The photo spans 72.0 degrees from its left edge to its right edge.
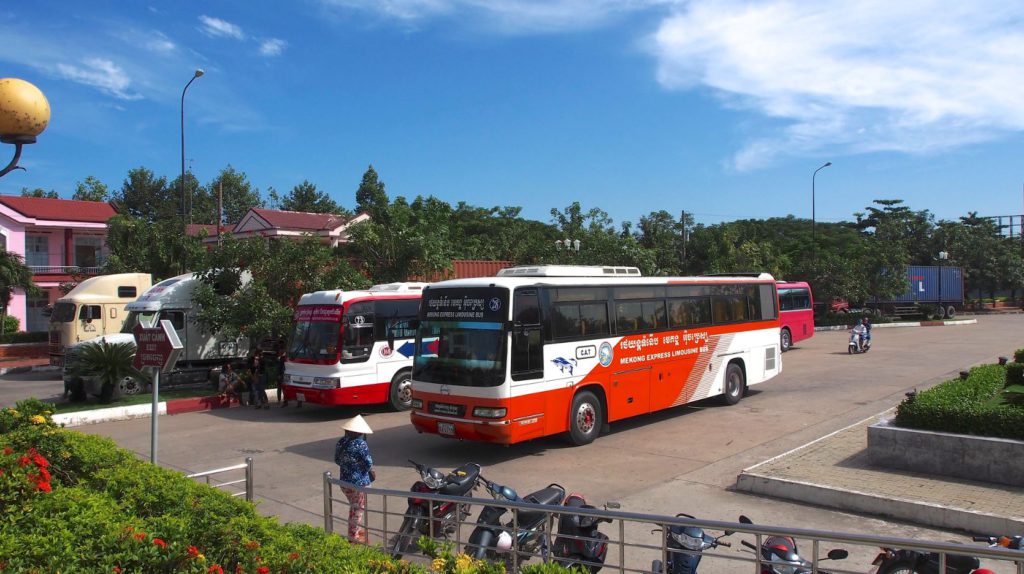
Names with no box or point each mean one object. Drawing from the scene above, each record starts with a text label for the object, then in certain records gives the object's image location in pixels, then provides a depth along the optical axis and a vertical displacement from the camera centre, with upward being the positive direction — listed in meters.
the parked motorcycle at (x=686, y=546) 5.45 -1.93
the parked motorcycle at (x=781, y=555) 4.96 -1.91
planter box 8.95 -2.10
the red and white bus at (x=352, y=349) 14.92 -1.06
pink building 37.78 +3.60
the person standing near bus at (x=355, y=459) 7.30 -1.65
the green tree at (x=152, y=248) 26.42 +2.08
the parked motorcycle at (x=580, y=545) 6.02 -2.13
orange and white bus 10.75 -0.90
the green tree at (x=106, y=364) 16.11 -1.44
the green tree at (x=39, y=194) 63.91 +9.98
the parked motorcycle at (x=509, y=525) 6.20 -2.11
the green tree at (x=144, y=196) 66.56 +10.05
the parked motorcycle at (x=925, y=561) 5.05 -1.98
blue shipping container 45.81 +0.74
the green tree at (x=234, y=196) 66.31 +10.00
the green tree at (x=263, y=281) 18.75 +0.55
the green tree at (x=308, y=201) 66.31 +9.53
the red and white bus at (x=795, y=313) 27.94 -0.63
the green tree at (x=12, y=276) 27.91 +1.06
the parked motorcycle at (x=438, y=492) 6.71 -2.00
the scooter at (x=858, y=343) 25.72 -1.69
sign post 8.01 -0.55
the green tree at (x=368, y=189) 62.20 +9.91
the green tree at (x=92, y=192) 61.56 +9.74
